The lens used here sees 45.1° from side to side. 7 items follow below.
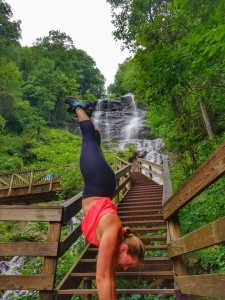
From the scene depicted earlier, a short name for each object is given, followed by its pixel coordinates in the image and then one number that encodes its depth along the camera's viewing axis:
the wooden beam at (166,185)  4.43
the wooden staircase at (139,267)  2.73
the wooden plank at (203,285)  1.68
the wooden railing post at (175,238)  2.61
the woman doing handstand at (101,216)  1.69
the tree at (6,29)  23.78
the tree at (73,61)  41.03
